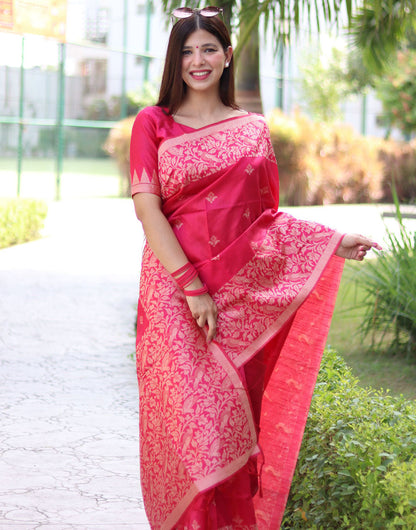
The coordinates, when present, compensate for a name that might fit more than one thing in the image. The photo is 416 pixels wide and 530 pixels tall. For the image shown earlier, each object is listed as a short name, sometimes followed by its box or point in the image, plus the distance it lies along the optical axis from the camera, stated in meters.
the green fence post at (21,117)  17.33
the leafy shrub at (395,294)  6.25
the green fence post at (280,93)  26.38
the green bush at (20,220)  12.18
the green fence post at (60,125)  18.55
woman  2.79
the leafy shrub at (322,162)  19.62
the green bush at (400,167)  23.31
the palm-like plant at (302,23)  7.07
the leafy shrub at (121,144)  19.75
